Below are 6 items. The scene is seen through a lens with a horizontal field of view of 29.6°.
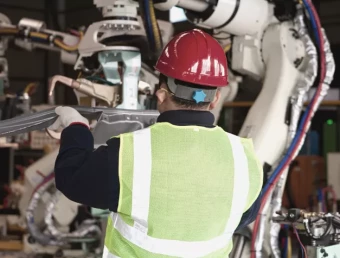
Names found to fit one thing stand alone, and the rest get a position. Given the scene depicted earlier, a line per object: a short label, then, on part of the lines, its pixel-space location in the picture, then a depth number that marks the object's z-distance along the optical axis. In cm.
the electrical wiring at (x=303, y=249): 292
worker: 206
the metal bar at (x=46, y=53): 1177
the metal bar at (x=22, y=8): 1158
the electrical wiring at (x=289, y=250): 392
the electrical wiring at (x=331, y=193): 621
